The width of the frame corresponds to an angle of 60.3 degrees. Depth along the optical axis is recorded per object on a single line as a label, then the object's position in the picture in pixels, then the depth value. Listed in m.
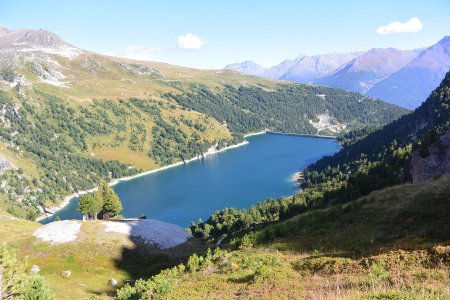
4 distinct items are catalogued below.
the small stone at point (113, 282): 67.40
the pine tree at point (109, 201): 136.00
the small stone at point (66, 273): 70.69
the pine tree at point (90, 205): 123.50
